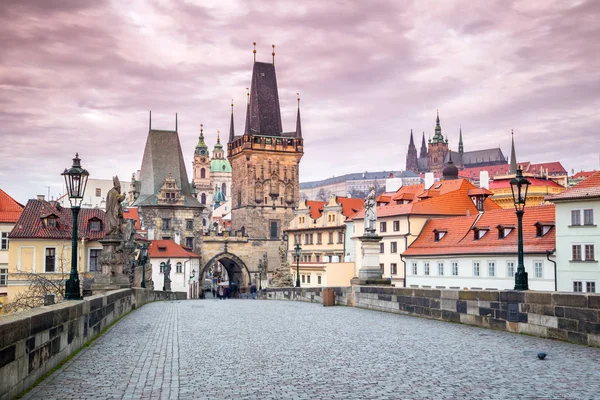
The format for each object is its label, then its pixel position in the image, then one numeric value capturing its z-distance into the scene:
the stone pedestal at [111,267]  23.18
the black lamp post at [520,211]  15.60
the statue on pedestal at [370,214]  25.39
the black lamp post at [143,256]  37.89
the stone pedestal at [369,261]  24.86
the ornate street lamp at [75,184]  14.95
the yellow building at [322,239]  65.56
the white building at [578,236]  41.47
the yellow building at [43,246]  55.56
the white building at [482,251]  44.25
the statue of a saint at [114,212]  23.20
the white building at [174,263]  75.81
